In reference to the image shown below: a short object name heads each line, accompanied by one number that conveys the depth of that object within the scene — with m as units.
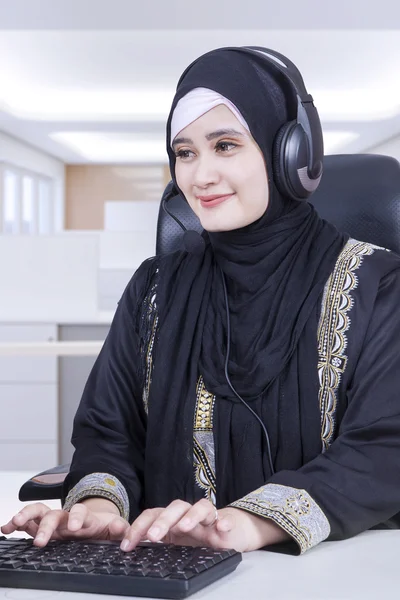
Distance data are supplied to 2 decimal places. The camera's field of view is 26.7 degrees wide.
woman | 1.09
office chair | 1.42
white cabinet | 3.55
